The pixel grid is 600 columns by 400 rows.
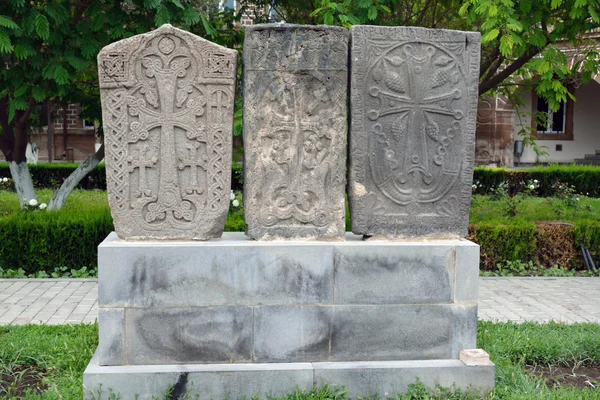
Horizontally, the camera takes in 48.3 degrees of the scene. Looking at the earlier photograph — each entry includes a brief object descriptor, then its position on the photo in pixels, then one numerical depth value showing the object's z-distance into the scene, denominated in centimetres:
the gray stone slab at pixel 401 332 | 398
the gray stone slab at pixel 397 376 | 389
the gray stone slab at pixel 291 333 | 393
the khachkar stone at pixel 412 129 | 402
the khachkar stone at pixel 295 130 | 393
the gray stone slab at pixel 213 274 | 383
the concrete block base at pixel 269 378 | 375
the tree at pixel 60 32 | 674
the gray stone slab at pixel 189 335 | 385
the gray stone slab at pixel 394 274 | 397
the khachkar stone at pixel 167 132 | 387
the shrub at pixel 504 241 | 831
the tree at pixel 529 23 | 658
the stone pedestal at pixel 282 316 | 382
